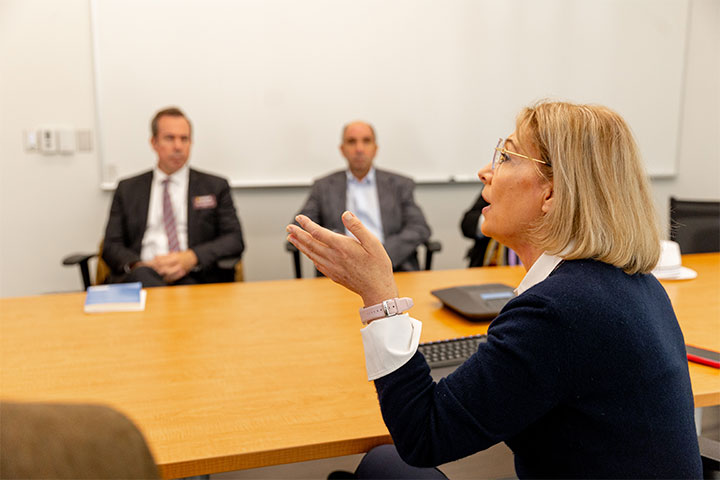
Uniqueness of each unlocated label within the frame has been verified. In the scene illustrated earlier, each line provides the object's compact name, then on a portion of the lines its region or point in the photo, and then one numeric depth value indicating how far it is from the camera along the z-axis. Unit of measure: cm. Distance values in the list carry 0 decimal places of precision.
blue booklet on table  199
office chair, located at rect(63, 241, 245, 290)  307
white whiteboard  378
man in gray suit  364
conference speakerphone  190
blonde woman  99
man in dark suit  331
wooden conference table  121
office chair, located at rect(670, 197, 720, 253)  309
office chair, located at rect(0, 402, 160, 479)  39
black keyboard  154
